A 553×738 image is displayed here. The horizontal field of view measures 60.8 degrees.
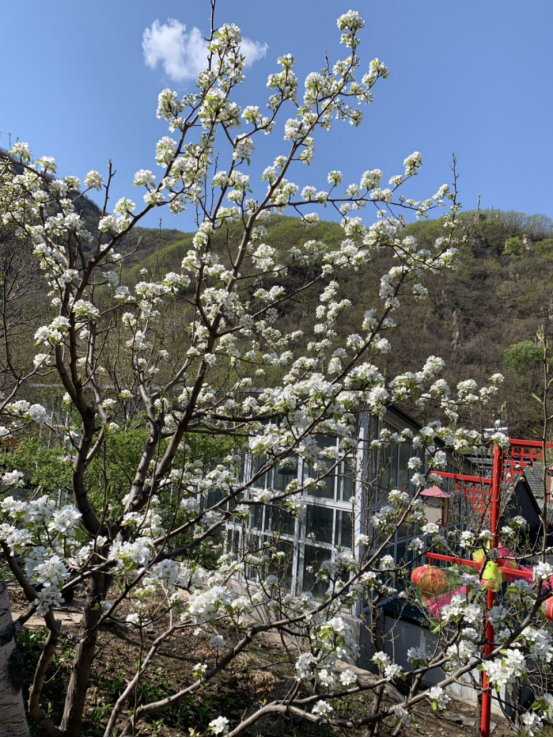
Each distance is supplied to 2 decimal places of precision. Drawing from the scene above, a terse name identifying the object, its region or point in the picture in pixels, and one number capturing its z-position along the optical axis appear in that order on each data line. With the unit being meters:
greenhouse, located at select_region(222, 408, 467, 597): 7.29
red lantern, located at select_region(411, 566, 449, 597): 5.14
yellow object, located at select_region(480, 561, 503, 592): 2.60
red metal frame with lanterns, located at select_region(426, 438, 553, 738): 3.11
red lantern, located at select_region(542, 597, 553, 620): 3.35
